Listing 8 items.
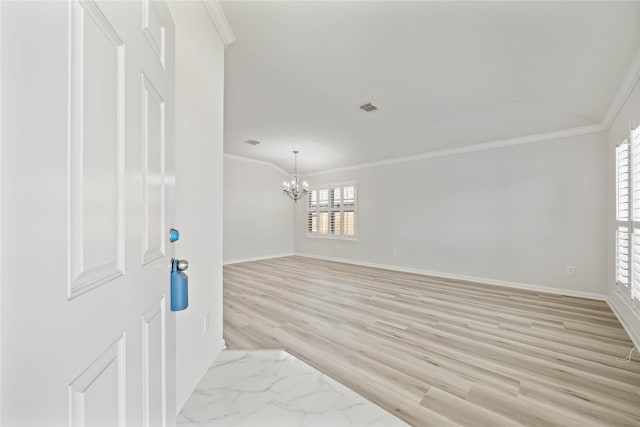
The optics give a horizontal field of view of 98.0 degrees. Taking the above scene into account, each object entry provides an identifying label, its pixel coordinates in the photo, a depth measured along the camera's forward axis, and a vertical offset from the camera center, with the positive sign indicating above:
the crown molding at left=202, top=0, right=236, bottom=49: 2.06 +1.52
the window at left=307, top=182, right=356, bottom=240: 6.90 +0.02
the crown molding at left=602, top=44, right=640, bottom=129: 2.42 +1.23
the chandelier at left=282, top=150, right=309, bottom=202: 6.89 +0.67
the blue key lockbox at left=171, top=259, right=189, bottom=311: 1.09 -0.30
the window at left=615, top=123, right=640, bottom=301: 2.52 -0.01
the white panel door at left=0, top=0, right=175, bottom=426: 0.38 -0.01
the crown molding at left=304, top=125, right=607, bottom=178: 3.88 +1.14
